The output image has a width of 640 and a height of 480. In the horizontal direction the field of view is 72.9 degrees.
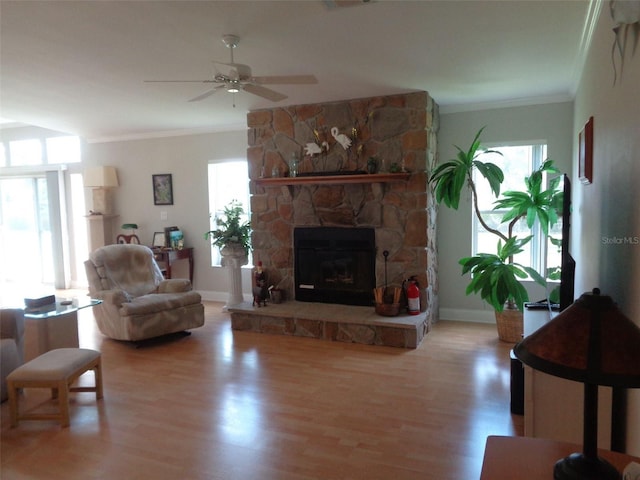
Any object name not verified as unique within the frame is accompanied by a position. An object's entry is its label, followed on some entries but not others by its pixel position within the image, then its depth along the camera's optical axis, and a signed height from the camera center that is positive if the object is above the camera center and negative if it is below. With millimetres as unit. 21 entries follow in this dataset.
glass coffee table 3445 -948
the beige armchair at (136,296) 4230 -880
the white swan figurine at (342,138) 4562 +726
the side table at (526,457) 1177 -729
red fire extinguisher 4320 -940
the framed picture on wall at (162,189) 6340 +338
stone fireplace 4387 +271
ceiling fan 2836 +865
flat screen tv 2338 -325
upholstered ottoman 2697 -1023
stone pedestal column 5371 -702
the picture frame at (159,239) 6262 -395
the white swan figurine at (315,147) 4695 +657
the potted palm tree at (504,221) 3902 -176
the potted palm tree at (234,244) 5348 -420
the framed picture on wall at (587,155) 2586 +288
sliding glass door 7461 -318
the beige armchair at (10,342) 3045 -916
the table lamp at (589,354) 957 -353
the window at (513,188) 4641 +132
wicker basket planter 4168 -1172
